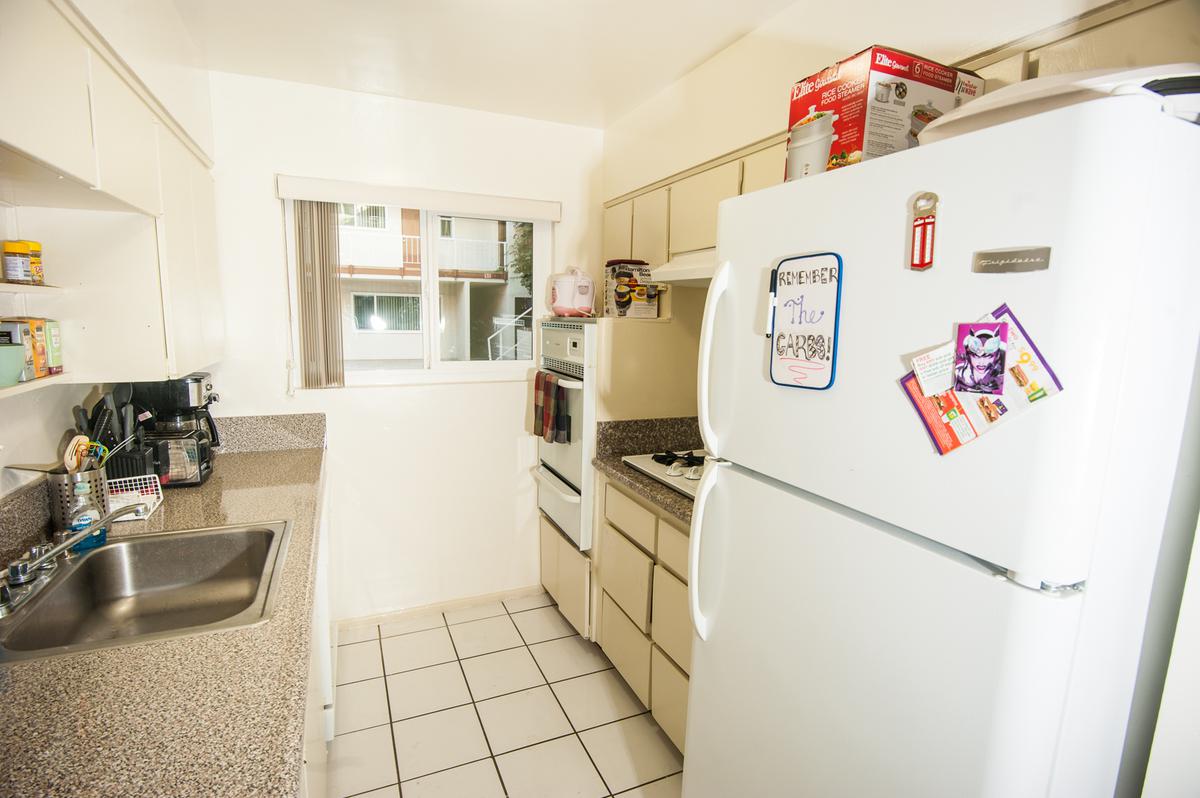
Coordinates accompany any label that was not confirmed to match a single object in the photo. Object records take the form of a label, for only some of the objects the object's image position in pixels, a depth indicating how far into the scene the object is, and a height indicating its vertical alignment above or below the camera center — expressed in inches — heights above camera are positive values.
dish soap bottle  56.8 -22.1
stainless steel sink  48.8 -27.7
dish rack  67.4 -23.0
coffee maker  75.7 -16.6
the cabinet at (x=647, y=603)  72.6 -40.2
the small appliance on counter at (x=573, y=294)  104.7 +5.4
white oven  93.5 -17.4
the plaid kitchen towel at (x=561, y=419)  99.4 -17.1
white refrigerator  25.1 -8.1
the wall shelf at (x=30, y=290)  49.3 +1.5
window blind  98.4 +3.6
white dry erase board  36.6 +0.7
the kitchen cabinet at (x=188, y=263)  65.1 +6.2
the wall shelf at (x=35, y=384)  45.4 -7.2
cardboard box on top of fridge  43.1 +18.0
